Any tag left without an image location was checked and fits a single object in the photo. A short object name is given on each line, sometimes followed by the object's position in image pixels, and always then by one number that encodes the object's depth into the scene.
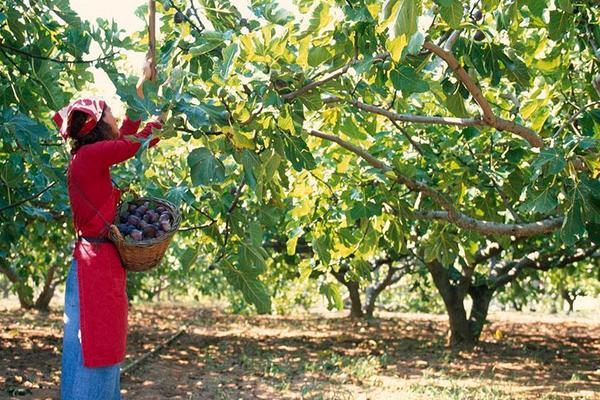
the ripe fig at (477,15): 3.28
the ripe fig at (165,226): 3.01
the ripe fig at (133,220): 3.06
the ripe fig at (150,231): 3.02
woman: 2.85
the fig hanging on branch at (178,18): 3.36
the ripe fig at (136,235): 2.95
